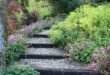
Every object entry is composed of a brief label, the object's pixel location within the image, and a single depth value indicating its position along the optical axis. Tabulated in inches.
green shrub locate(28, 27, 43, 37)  460.6
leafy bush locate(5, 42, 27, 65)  351.8
